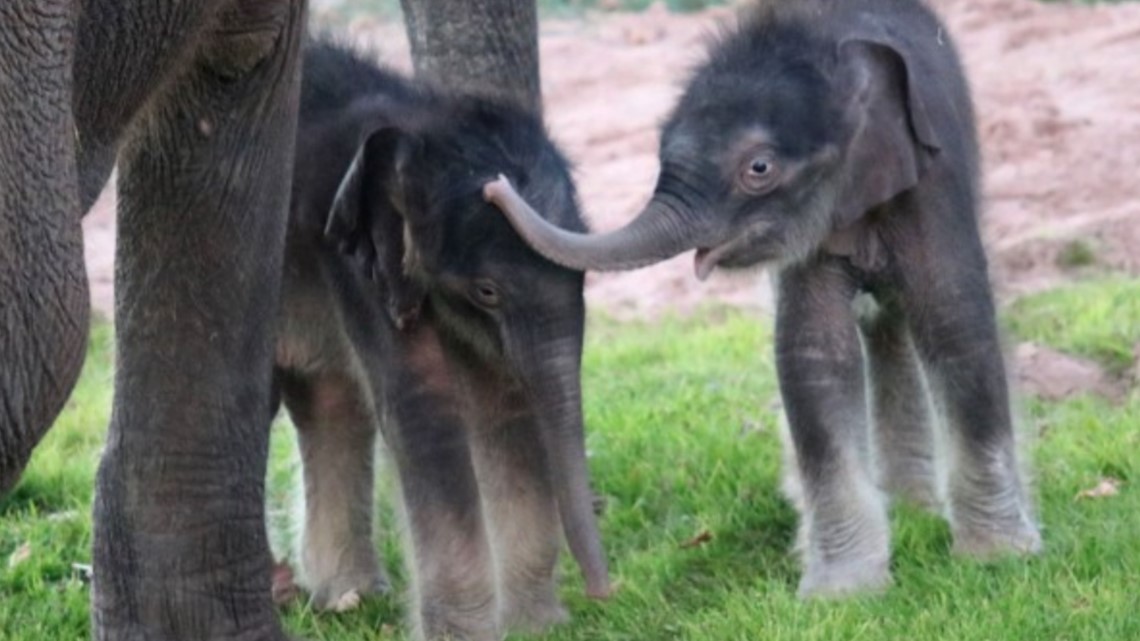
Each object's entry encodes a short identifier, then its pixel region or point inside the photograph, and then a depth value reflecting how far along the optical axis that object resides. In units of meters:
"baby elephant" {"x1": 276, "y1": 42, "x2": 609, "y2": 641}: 11.35
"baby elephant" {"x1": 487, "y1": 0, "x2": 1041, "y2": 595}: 12.09
